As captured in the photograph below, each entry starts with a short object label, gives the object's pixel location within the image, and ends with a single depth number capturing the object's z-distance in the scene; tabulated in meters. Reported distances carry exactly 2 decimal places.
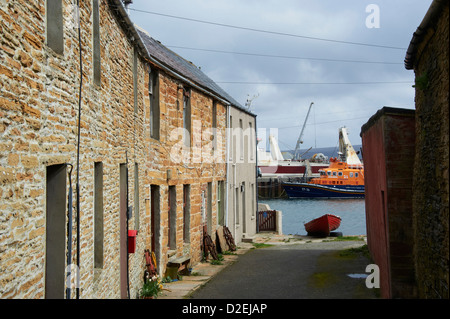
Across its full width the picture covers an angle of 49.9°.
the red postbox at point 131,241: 10.12
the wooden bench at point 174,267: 13.64
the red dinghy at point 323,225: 26.25
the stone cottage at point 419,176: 6.46
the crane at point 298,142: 116.66
